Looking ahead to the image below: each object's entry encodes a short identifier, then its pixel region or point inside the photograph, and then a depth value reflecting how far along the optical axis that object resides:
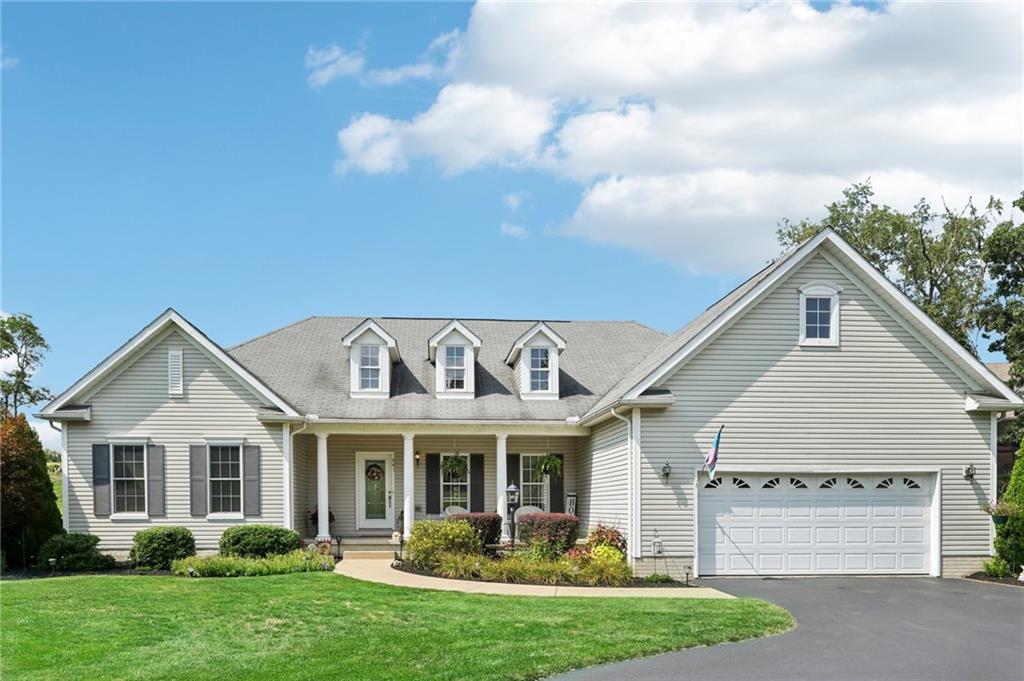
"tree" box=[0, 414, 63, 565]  19.83
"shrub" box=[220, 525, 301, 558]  19.88
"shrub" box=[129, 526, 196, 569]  19.56
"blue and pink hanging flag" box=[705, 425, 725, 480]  17.75
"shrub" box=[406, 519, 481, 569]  18.69
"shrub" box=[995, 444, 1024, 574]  18.41
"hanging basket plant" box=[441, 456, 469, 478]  24.27
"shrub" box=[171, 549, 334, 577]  18.20
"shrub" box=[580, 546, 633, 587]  17.11
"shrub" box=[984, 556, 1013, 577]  18.56
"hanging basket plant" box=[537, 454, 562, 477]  24.08
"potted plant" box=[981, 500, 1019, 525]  18.36
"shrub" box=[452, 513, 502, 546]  20.64
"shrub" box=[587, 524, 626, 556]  19.08
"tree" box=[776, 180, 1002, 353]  37.12
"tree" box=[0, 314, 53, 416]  44.66
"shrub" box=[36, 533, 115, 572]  19.45
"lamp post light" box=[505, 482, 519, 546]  22.12
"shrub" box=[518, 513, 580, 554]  19.73
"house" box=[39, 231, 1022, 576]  18.72
